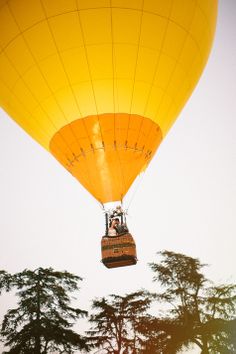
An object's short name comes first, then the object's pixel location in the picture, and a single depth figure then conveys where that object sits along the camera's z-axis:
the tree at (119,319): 20.16
